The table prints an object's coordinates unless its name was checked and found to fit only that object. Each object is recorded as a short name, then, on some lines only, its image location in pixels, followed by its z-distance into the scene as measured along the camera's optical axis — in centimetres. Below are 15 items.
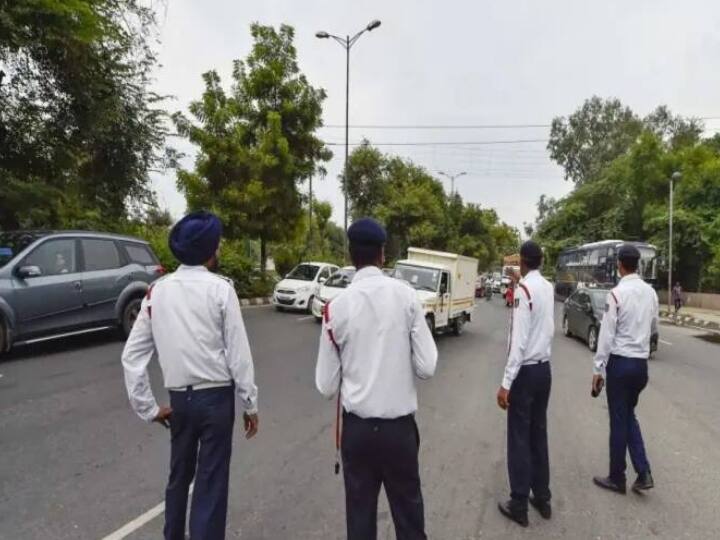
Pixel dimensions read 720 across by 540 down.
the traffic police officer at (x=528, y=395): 380
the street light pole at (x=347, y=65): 2355
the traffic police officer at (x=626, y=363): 430
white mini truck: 1330
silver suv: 845
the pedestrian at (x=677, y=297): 2632
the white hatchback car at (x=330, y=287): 1566
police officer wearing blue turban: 287
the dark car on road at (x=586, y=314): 1308
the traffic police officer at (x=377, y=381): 264
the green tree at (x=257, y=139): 2072
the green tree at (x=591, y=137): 4922
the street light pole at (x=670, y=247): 2838
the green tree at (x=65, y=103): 1028
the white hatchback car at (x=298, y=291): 1822
